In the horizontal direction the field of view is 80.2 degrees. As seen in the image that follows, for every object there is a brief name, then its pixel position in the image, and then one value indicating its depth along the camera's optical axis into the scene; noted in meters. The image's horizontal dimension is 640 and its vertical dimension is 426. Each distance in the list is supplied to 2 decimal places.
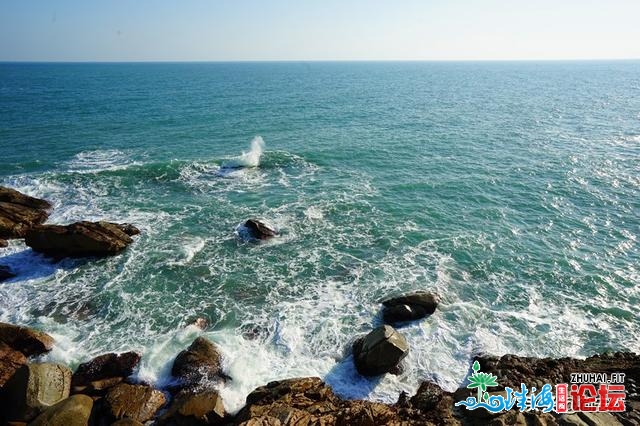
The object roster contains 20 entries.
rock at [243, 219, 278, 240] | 31.95
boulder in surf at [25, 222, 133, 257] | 28.30
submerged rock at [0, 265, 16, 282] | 26.33
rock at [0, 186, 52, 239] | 30.94
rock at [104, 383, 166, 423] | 16.36
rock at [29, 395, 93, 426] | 14.91
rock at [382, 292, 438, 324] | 23.11
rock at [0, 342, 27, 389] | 18.19
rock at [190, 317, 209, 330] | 22.68
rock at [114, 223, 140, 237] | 31.58
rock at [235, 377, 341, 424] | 14.34
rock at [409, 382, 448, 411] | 16.41
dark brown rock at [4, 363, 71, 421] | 15.91
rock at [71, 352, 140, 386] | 18.62
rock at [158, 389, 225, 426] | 15.89
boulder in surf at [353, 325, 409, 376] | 19.02
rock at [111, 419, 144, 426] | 15.09
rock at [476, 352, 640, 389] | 17.62
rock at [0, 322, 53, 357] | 20.20
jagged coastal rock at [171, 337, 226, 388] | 18.80
